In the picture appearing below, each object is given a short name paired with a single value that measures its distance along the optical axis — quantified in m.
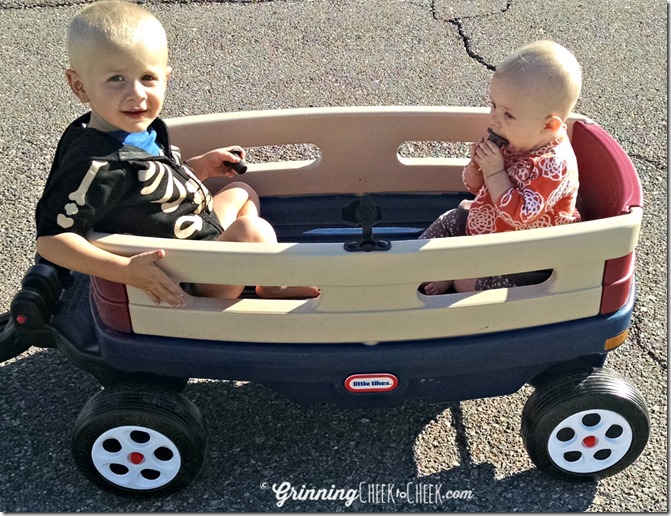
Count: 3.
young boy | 2.10
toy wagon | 2.06
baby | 2.26
